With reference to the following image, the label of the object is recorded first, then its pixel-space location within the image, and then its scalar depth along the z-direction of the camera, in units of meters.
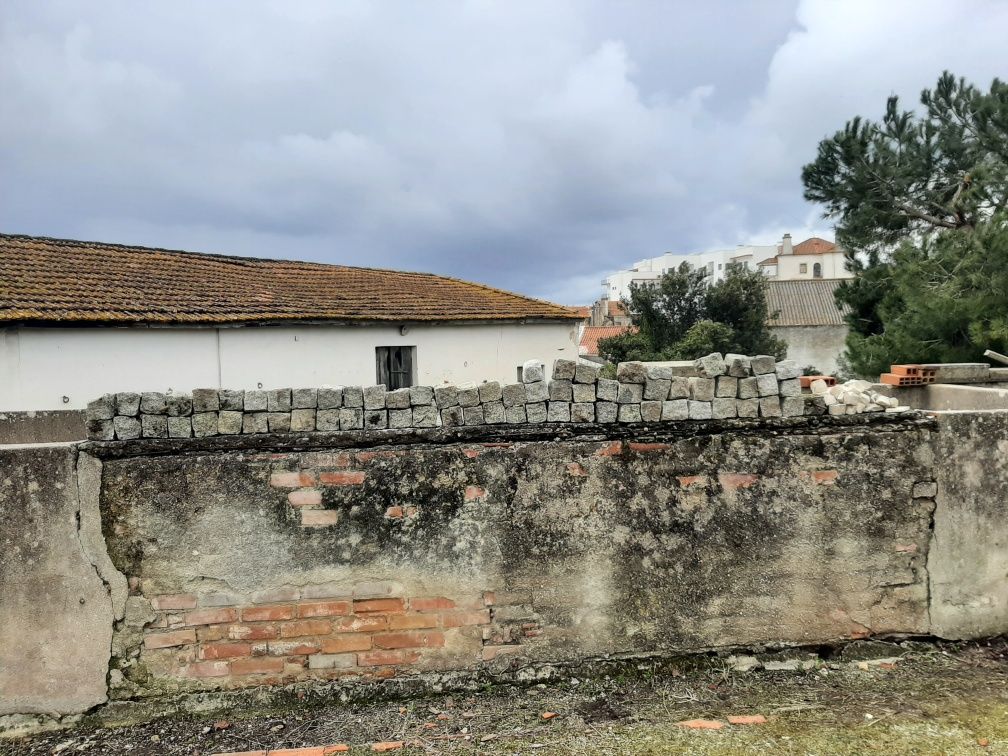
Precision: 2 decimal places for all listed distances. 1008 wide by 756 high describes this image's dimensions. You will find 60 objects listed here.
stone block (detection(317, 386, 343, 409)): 3.59
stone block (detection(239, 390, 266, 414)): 3.56
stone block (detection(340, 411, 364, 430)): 3.62
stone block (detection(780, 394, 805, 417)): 3.76
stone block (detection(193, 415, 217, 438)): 3.53
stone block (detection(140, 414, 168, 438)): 3.50
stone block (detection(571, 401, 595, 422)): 3.69
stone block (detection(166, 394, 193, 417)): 3.52
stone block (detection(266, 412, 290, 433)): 3.58
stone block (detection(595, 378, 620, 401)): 3.69
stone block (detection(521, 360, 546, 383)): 3.64
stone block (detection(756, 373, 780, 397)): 3.75
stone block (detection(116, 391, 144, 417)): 3.47
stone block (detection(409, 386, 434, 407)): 3.64
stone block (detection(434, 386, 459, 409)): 3.65
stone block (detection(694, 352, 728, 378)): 3.73
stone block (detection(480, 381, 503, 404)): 3.65
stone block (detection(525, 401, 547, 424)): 3.68
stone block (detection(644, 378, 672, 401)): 3.71
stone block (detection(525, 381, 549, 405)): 3.66
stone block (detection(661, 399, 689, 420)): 3.71
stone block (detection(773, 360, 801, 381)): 3.77
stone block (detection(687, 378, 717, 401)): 3.73
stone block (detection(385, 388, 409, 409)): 3.63
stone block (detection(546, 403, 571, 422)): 3.69
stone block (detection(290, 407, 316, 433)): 3.59
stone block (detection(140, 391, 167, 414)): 3.48
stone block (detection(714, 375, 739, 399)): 3.74
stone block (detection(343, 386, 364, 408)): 3.62
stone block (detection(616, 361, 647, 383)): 3.67
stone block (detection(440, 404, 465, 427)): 3.67
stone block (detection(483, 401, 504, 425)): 3.67
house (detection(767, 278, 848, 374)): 28.77
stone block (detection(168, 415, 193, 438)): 3.52
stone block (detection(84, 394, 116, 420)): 3.44
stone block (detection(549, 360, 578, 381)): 3.60
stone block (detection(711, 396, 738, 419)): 3.73
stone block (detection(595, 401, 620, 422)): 3.68
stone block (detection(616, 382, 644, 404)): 3.70
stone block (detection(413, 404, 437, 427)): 3.65
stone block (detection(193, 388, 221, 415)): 3.52
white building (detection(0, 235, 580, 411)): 10.20
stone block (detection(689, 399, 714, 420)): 3.72
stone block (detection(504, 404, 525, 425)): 3.67
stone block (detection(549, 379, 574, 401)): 3.67
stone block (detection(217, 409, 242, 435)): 3.54
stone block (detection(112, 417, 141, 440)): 3.47
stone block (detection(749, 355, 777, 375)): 3.74
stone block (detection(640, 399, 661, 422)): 3.70
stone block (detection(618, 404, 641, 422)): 3.70
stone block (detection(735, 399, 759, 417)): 3.75
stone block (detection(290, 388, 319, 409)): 3.59
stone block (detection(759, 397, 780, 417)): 3.76
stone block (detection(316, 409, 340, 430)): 3.61
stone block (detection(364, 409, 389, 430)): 3.64
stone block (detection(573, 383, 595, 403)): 3.69
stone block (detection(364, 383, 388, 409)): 3.62
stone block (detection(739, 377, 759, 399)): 3.75
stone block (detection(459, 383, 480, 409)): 3.65
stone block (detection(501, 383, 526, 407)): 3.66
